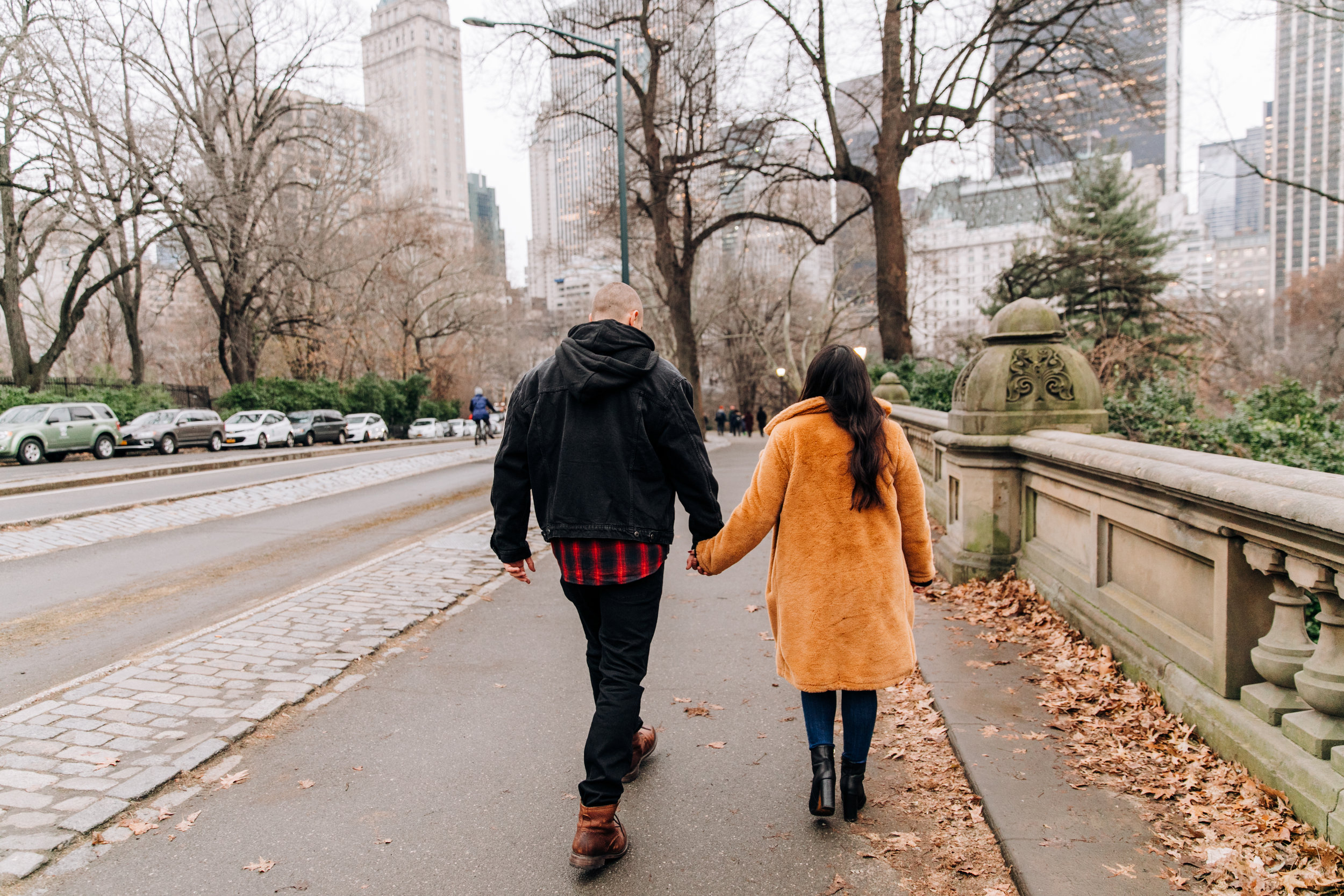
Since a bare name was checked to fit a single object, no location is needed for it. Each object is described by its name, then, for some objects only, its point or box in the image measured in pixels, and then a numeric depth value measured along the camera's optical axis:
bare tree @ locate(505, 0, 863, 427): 19.28
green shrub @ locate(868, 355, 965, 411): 13.90
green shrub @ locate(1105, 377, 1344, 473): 6.69
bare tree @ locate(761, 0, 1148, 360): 15.49
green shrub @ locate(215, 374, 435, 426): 35.62
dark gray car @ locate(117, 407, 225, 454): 25.81
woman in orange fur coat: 3.00
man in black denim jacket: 2.88
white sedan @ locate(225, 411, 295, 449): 30.27
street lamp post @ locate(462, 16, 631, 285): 19.38
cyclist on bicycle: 29.66
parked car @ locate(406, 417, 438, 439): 45.56
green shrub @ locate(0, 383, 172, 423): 25.91
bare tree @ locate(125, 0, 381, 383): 27.47
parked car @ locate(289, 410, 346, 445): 34.44
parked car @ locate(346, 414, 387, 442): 38.44
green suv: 20.92
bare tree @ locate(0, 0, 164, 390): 22.39
